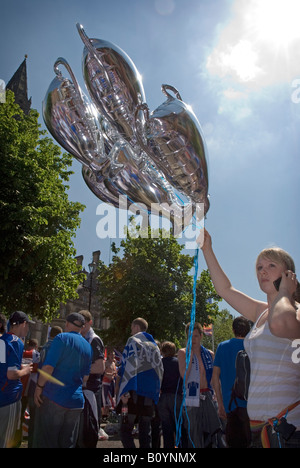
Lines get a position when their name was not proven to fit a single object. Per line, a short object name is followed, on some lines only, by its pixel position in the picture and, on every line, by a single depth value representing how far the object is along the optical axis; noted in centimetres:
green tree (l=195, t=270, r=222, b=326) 1938
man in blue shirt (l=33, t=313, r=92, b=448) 341
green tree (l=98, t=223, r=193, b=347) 1869
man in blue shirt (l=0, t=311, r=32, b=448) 344
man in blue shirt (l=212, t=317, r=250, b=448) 409
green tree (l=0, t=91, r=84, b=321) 1099
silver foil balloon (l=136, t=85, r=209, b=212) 238
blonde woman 158
